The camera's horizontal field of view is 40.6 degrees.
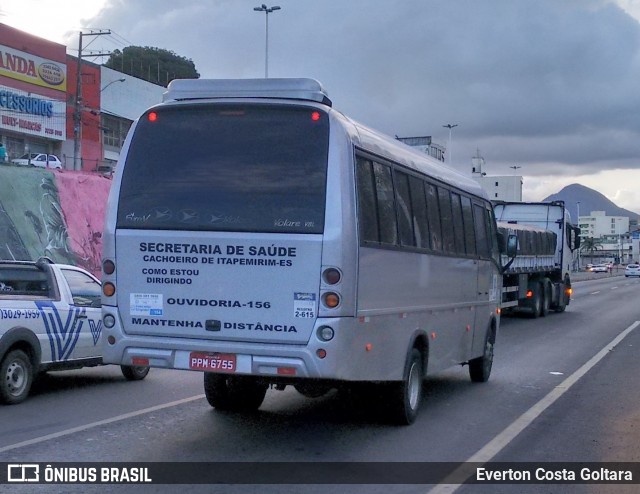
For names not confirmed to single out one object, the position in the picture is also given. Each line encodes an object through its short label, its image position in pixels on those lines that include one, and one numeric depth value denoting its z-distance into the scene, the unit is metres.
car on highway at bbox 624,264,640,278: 84.88
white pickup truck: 9.89
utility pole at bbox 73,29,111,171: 44.77
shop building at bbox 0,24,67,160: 47.19
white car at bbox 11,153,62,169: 40.12
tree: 84.38
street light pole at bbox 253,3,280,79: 50.22
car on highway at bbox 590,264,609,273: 101.75
